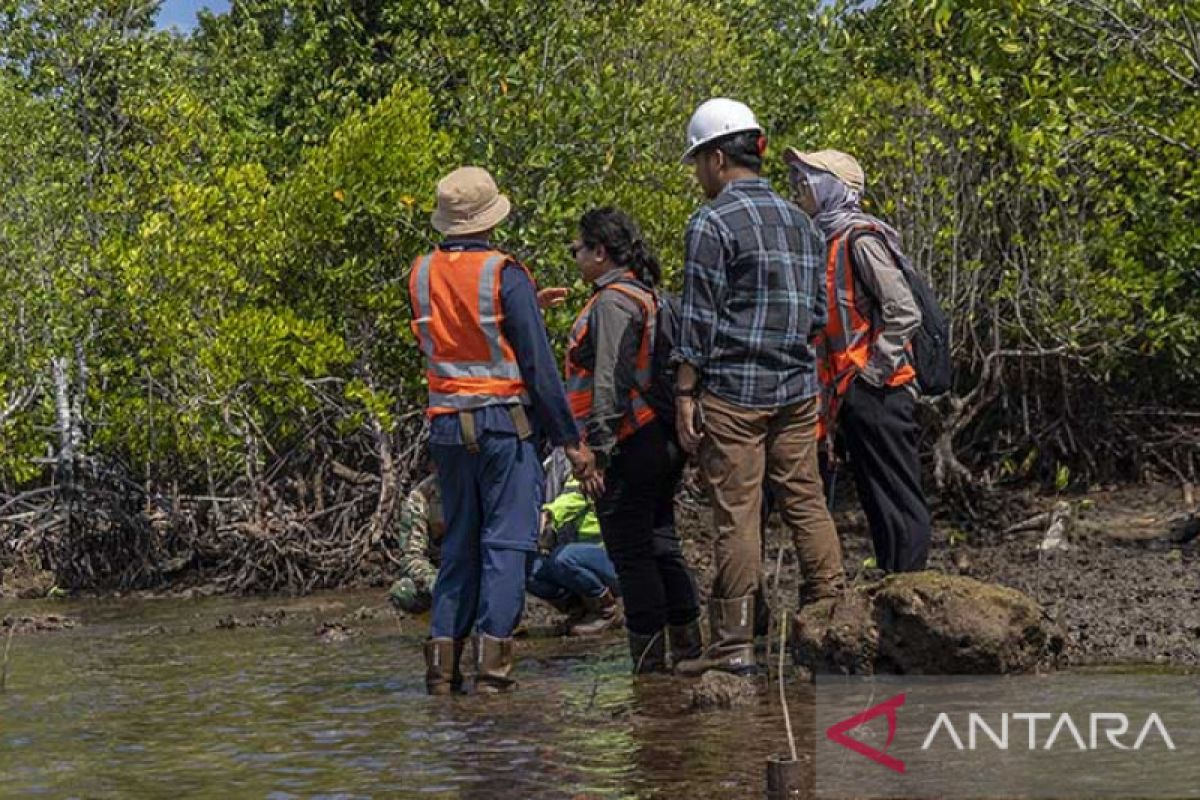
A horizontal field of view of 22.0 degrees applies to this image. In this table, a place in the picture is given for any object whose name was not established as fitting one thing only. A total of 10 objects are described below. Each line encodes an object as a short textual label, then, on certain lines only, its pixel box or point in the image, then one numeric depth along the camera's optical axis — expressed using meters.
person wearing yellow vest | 14.41
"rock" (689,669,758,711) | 10.15
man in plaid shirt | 10.84
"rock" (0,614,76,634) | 18.62
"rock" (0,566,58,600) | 24.05
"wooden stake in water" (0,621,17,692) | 13.24
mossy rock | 10.40
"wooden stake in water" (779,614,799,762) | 7.46
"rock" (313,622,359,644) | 15.84
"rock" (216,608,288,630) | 18.01
